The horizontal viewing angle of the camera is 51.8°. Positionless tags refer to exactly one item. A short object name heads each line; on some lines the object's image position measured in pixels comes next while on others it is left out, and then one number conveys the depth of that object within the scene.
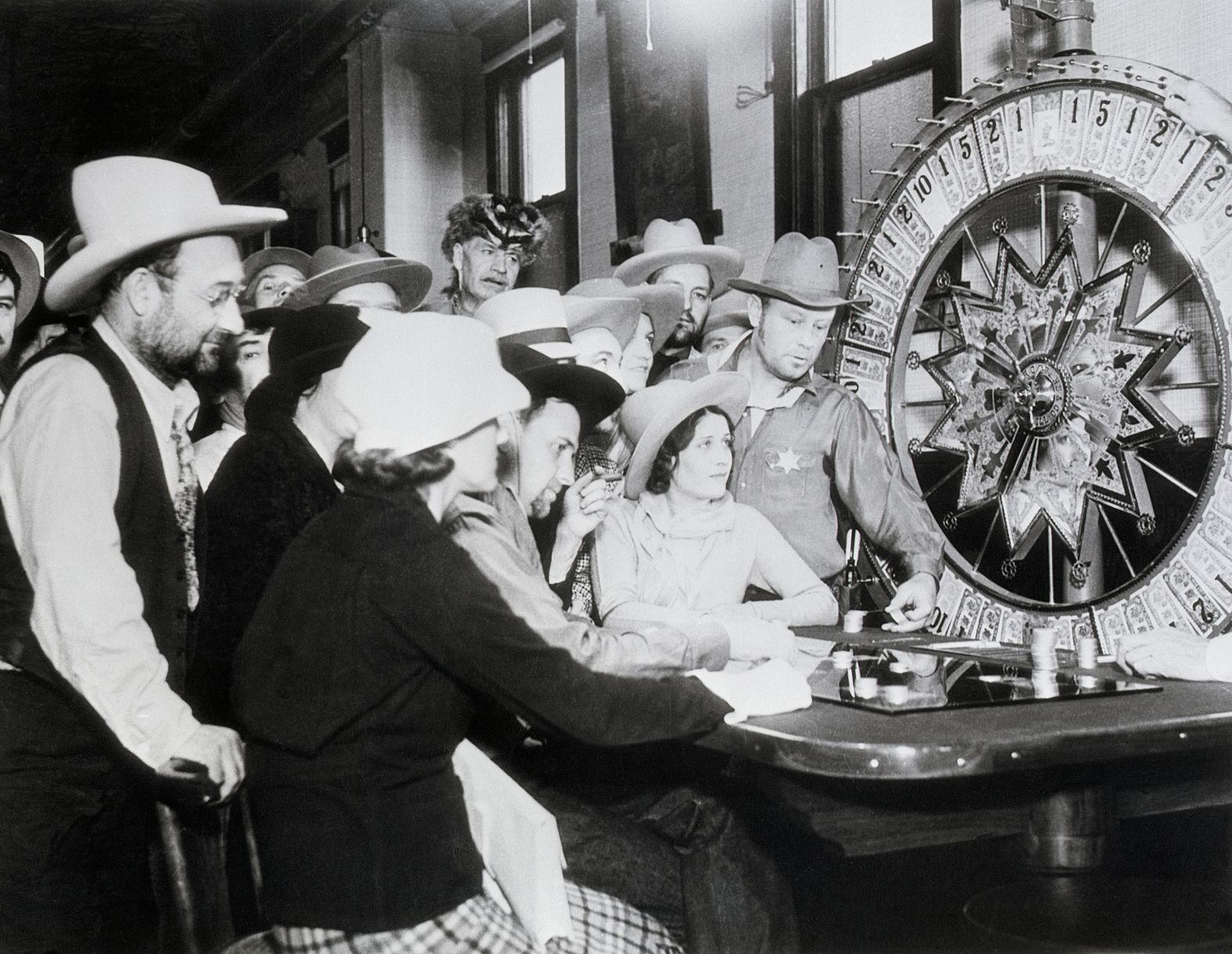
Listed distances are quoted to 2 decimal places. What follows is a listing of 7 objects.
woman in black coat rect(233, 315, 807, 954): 1.79
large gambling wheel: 2.99
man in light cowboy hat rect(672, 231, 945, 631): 3.73
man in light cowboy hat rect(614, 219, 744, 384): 4.45
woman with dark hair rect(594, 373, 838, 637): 3.31
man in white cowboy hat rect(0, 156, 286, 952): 2.15
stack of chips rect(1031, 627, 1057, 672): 2.48
